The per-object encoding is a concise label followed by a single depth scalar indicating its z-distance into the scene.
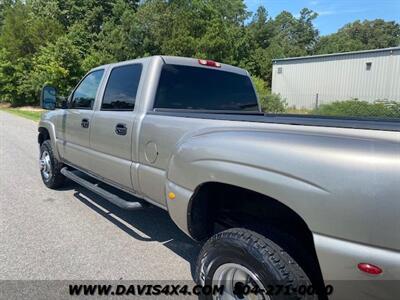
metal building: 25.59
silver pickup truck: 1.87
